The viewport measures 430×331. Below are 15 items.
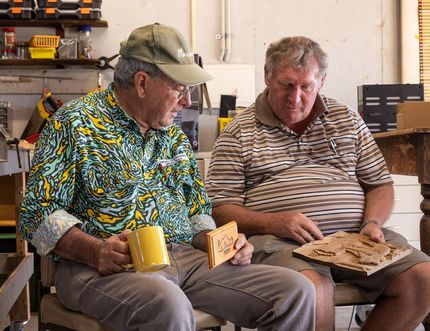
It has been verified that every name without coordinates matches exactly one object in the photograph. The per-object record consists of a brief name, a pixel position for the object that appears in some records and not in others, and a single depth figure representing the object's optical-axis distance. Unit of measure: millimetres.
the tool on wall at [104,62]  4369
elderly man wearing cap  1399
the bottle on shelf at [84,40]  4336
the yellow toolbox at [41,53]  4238
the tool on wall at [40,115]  4172
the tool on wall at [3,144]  1687
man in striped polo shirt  1874
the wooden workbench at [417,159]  2078
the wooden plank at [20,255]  2787
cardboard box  2324
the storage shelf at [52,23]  4250
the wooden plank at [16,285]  2148
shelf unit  4246
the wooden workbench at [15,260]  2096
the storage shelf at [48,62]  4246
